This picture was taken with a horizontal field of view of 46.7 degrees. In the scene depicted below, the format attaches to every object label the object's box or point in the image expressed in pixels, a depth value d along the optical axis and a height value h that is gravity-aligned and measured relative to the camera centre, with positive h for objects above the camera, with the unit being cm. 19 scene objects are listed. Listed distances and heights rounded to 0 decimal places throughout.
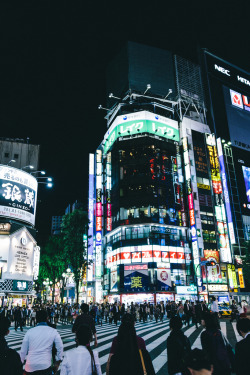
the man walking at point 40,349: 397 -80
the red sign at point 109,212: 5028 +1231
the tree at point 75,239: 3039 +495
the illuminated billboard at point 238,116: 6481 +3742
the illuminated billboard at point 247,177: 5851 +2071
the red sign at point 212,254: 4679 +468
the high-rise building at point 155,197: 4300 +1414
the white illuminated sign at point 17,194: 2384 +772
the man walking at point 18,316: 1942 -171
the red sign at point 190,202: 4634 +1264
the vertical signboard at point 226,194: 5066 +1566
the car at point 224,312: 2439 -223
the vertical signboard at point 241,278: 4912 +92
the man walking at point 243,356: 322 -78
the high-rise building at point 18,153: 3048 +1379
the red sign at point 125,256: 4334 +435
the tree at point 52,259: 4109 +405
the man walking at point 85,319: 757 -79
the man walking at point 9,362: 283 -68
